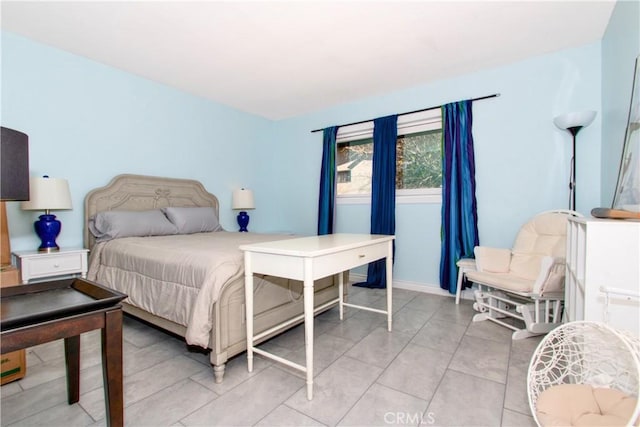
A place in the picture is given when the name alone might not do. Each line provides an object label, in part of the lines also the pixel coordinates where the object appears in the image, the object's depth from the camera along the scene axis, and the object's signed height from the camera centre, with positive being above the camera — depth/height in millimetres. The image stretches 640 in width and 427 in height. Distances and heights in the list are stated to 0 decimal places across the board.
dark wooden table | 891 -373
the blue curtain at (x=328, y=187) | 4012 +258
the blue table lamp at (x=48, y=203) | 2299 +5
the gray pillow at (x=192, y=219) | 3148 -159
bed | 1654 -423
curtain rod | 2967 +1112
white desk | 1495 -314
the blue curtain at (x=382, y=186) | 3504 +243
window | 3410 +594
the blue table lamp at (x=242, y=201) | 4000 +56
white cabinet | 1100 -235
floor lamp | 2317 +674
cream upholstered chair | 2111 -561
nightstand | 2184 -469
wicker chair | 988 -677
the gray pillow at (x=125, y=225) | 2688 -194
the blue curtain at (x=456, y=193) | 3014 +147
